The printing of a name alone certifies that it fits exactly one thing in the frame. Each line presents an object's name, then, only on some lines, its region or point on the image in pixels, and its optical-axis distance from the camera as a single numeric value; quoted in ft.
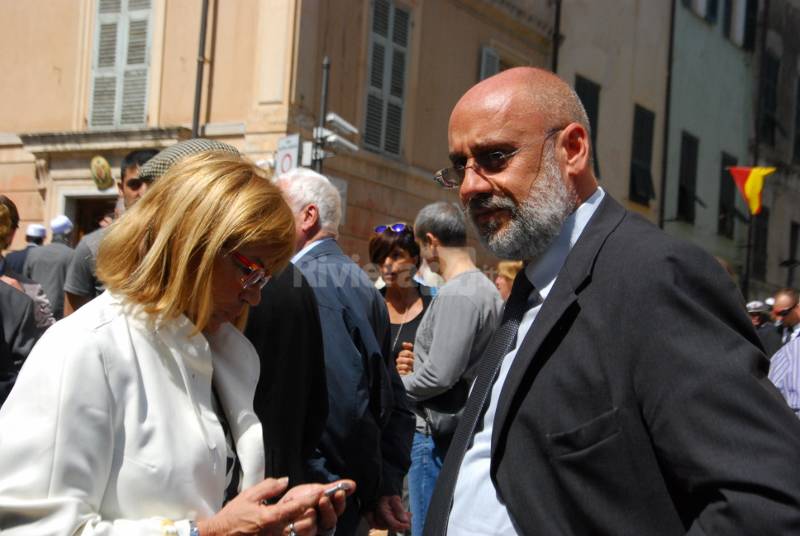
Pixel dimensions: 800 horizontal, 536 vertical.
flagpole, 82.53
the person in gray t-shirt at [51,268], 25.52
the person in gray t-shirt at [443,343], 15.99
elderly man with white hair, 11.56
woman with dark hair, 19.38
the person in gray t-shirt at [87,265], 14.73
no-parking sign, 37.58
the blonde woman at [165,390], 6.55
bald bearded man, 5.65
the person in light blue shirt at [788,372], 17.54
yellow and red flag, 65.31
